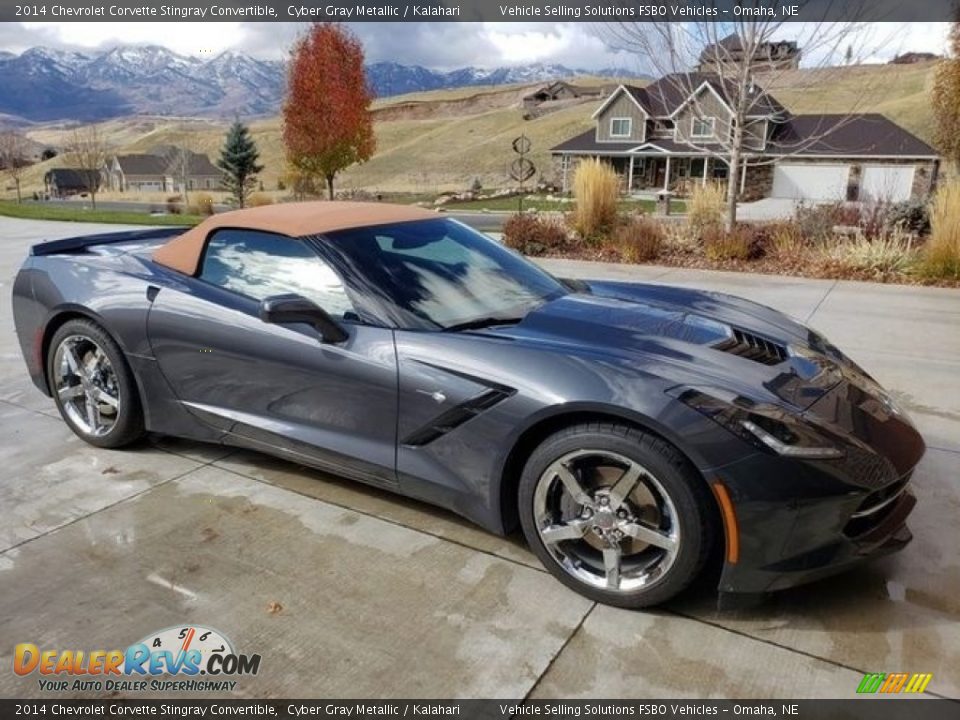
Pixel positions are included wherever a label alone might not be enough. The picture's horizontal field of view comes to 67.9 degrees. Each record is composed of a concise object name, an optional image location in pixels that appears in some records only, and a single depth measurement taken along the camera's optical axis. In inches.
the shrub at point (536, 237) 469.4
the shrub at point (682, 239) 440.9
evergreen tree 1814.7
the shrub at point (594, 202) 468.4
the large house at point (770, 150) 1466.5
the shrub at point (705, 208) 459.5
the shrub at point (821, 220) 425.4
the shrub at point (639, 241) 429.7
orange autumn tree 1016.9
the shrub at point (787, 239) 413.1
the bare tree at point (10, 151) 2197.3
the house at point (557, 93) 3986.2
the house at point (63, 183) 3265.3
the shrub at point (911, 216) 456.1
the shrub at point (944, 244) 349.4
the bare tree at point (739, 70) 430.6
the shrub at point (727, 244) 418.0
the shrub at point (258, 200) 1267.6
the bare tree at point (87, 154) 1898.4
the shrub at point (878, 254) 367.9
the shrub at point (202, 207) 1119.8
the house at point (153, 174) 3274.1
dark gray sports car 91.7
